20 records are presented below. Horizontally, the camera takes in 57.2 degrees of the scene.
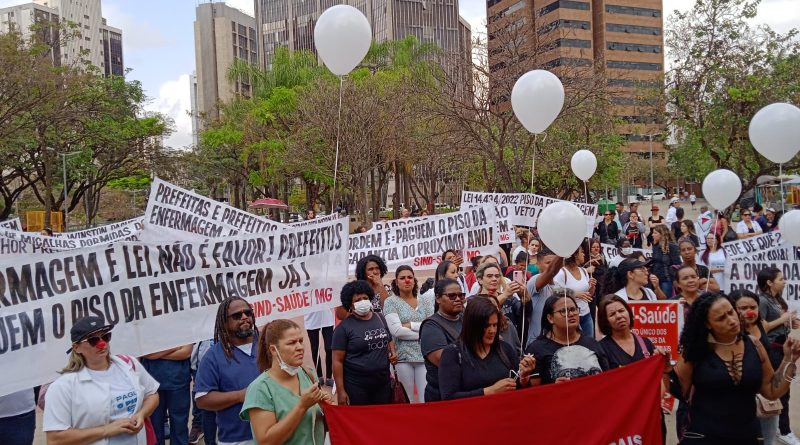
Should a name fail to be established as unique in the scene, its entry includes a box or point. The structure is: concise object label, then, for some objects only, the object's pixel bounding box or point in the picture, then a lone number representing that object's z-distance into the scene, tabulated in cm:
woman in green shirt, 364
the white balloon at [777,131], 730
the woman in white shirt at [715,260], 893
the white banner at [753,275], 762
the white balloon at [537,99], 748
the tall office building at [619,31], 7711
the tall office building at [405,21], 9538
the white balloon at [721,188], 939
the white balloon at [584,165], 1548
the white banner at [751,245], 911
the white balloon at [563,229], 631
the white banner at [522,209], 1237
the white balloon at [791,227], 748
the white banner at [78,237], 1039
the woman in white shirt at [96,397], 399
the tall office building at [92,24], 11200
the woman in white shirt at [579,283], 698
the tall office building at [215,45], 12238
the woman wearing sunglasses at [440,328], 501
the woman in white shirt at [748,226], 1498
